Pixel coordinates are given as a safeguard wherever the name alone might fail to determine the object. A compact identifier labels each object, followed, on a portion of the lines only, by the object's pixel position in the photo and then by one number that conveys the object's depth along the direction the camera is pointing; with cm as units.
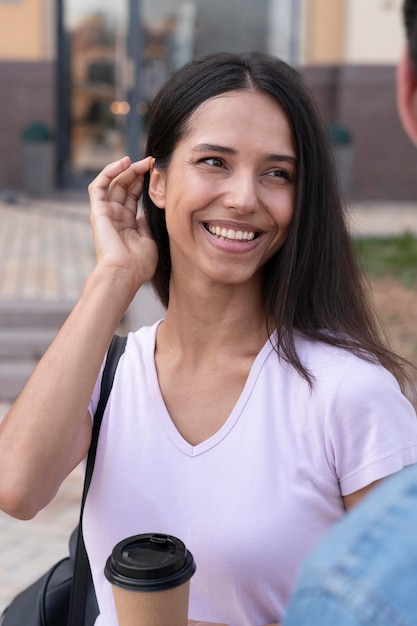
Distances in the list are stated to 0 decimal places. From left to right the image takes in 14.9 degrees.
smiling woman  143
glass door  1250
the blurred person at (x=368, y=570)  68
